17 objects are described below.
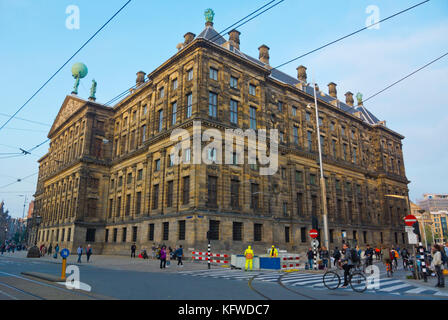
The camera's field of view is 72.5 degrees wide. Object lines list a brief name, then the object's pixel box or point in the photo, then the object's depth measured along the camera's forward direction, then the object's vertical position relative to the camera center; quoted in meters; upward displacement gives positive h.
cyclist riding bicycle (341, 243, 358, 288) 12.63 -1.10
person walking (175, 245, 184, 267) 24.32 -1.55
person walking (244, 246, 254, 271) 21.98 -1.54
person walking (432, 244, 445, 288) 13.48 -1.39
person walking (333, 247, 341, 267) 21.98 -1.44
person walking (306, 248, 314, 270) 23.37 -1.69
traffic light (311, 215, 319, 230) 22.98 +0.91
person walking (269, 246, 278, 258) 24.67 -1.40
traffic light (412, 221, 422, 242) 16.92 +0.41
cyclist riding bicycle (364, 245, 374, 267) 20.97 -1.24
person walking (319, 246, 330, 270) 23.01 -1.52
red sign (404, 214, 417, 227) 16.56 +0.82
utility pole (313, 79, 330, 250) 23.79 +1.13
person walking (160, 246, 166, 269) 21.80 -1.43
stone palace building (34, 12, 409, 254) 33.50 +9.80
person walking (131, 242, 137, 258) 35.70 -1.56
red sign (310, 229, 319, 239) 22.69 +0.17
